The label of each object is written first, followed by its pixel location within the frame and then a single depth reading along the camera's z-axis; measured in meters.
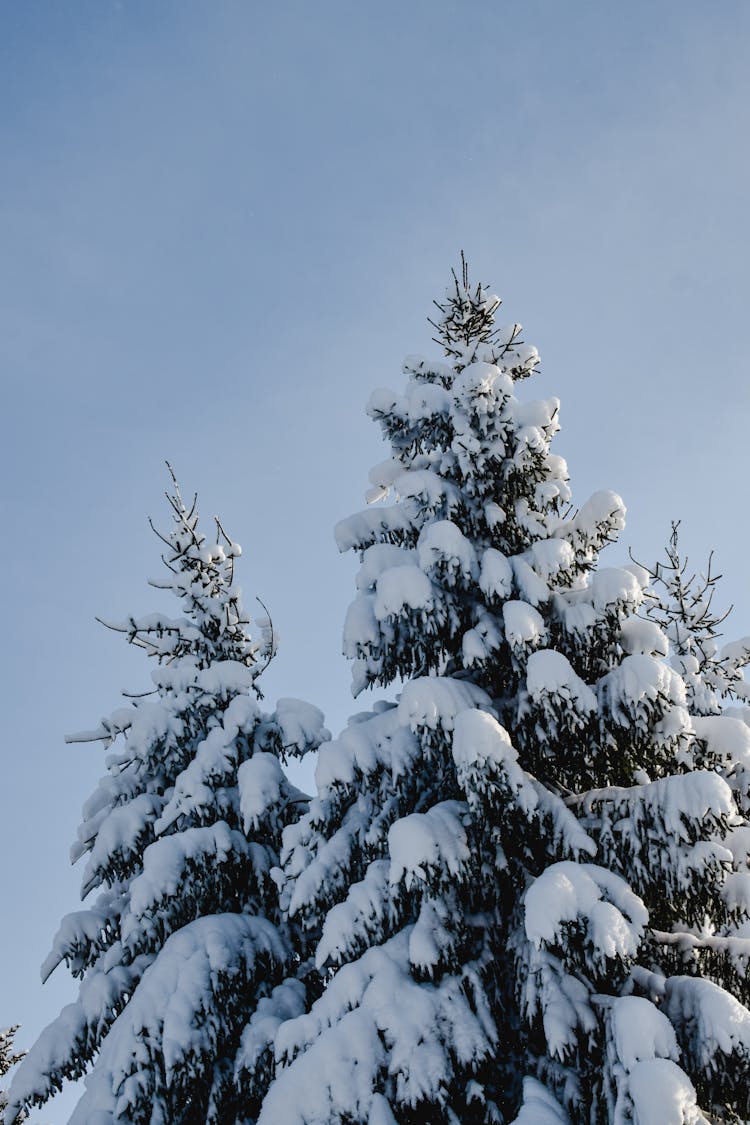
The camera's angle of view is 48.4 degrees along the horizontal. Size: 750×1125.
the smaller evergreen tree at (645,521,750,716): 14.30
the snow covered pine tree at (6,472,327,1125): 9.20
